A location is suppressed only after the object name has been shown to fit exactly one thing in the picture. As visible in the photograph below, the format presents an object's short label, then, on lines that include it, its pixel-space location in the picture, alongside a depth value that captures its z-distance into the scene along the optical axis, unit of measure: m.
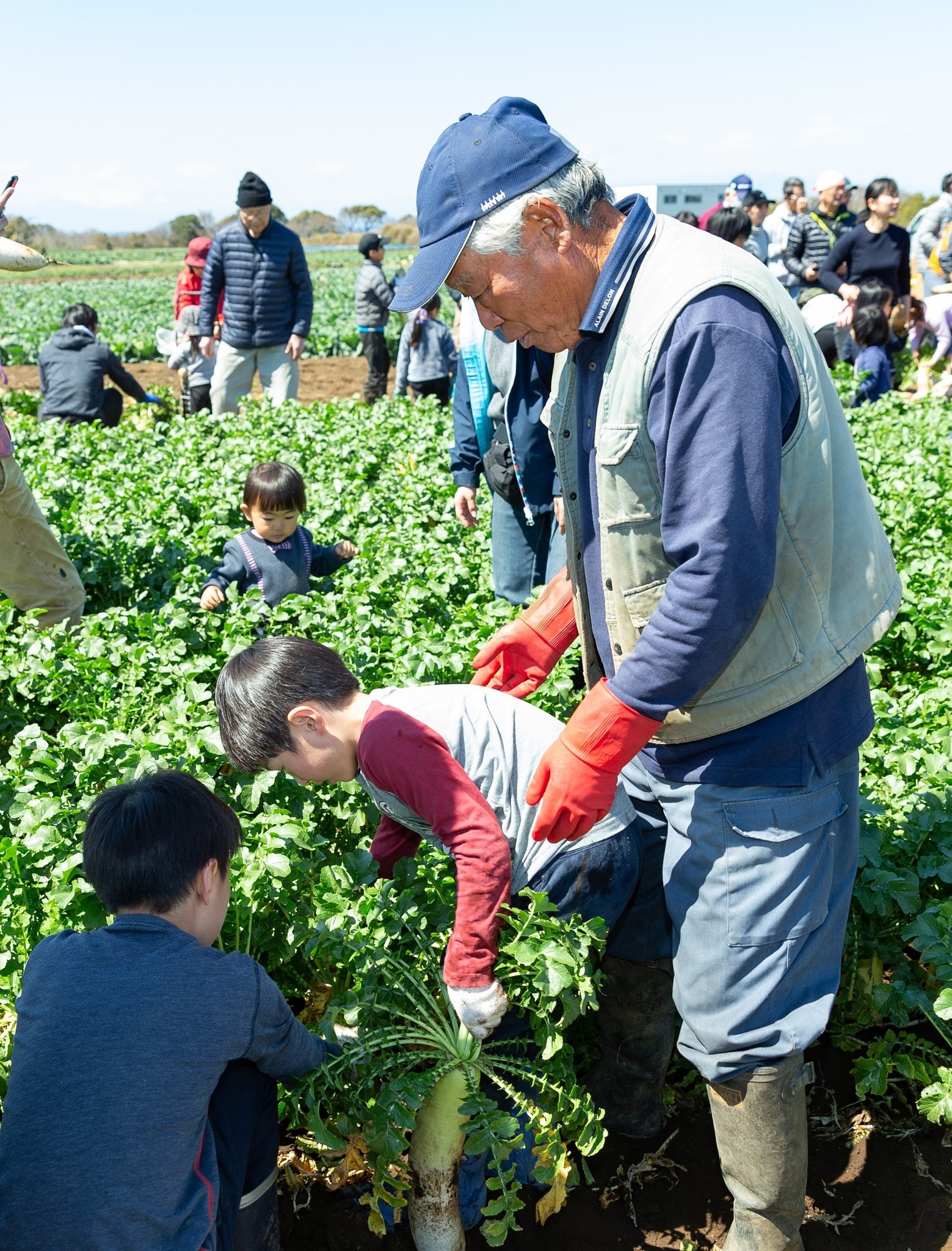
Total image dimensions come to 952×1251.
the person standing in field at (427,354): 10.10
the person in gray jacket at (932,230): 11.21
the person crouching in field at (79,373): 8.59
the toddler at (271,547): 4.55
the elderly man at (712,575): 1.78
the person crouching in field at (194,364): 10.13
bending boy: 2.17
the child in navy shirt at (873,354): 8.88
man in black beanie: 8.15
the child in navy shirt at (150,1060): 1.80
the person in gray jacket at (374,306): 11.51
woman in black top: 9.24
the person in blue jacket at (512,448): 3.99
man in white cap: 10.19
